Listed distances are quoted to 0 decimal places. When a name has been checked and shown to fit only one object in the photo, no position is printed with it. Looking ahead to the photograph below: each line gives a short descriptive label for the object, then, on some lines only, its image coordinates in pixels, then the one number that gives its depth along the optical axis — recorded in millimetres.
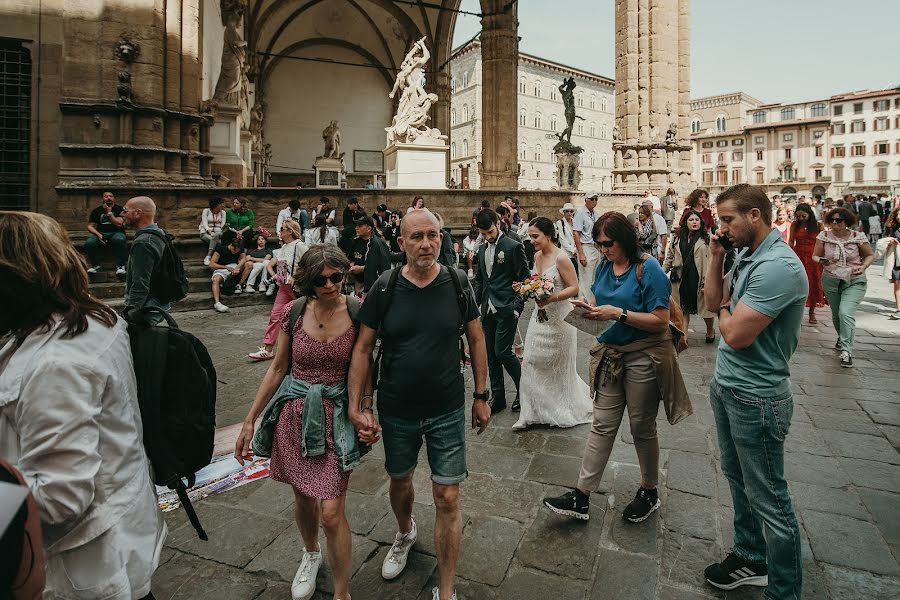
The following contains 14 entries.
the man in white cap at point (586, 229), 8836
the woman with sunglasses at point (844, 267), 5980
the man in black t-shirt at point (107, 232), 8484
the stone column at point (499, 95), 18578
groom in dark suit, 4559
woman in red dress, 7332
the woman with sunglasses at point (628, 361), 2805
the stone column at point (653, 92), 15609
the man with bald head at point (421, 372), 2234
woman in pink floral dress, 2172
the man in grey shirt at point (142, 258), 4176
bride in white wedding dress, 4219
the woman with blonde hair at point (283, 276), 6012
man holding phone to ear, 2082
